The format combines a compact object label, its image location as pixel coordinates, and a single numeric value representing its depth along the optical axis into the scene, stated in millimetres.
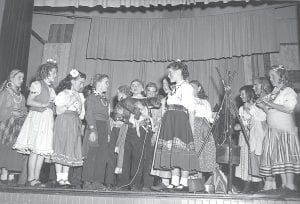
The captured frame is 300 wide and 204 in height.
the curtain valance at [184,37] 6773
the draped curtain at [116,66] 7396
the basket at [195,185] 3230
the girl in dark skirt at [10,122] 3941
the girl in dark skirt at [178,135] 3297
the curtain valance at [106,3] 5820
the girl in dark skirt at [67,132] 3613
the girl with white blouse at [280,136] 3322
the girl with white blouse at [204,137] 3906
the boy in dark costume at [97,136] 3840
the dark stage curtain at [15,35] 5391
